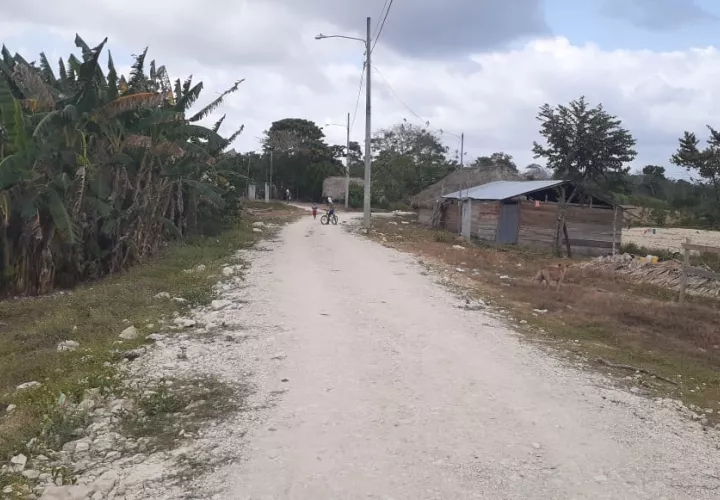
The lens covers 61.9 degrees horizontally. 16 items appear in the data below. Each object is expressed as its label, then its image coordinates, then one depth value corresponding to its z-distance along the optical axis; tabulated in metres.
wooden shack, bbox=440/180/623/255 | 22.80
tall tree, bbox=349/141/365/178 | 77.88
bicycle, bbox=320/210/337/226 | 29.00
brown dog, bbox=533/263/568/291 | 12.45
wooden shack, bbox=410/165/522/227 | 31.98
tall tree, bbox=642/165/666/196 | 54.42
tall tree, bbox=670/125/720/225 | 27.83
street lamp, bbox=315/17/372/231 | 24.38
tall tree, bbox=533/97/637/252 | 26.62
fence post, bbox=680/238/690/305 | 11.42
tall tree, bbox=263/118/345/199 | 60.81
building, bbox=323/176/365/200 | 57.78
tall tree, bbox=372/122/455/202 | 47.88
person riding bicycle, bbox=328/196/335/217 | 28.90
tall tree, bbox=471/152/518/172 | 64.44
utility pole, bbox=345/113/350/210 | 45.44
